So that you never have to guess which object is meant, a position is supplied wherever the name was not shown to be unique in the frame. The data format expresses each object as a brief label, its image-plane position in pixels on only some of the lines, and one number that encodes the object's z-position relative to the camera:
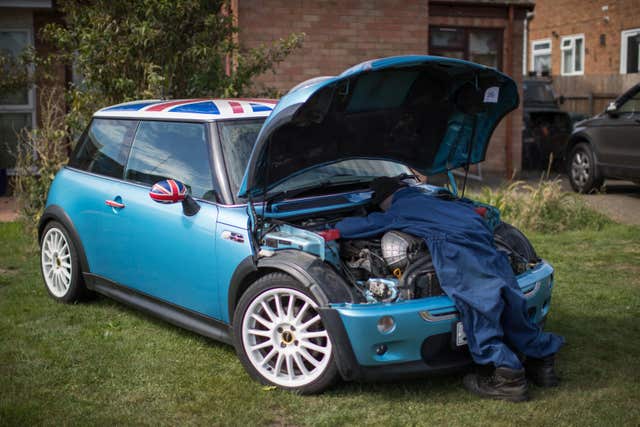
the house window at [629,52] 24.20
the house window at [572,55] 26.64
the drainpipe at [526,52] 27.85
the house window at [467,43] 15.29
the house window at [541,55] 28.47
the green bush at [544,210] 9.85
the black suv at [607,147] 12.16
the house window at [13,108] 13.24
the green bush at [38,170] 8.89
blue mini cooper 4.49
